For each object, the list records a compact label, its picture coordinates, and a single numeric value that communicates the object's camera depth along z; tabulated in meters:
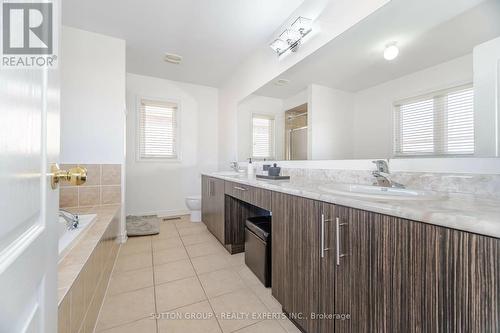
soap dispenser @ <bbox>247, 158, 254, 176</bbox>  2.57
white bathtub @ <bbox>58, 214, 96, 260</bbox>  1.24
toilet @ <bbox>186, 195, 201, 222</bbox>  3.25
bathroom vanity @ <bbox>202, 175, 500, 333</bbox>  0.51
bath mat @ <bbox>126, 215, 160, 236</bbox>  2.70
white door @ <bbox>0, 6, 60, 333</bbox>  0.33
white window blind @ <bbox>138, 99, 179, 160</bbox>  3.48
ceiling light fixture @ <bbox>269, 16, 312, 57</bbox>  1.74
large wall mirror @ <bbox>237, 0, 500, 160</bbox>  0.95
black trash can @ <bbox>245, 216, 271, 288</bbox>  1.56
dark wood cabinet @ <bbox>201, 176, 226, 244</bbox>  2.24
